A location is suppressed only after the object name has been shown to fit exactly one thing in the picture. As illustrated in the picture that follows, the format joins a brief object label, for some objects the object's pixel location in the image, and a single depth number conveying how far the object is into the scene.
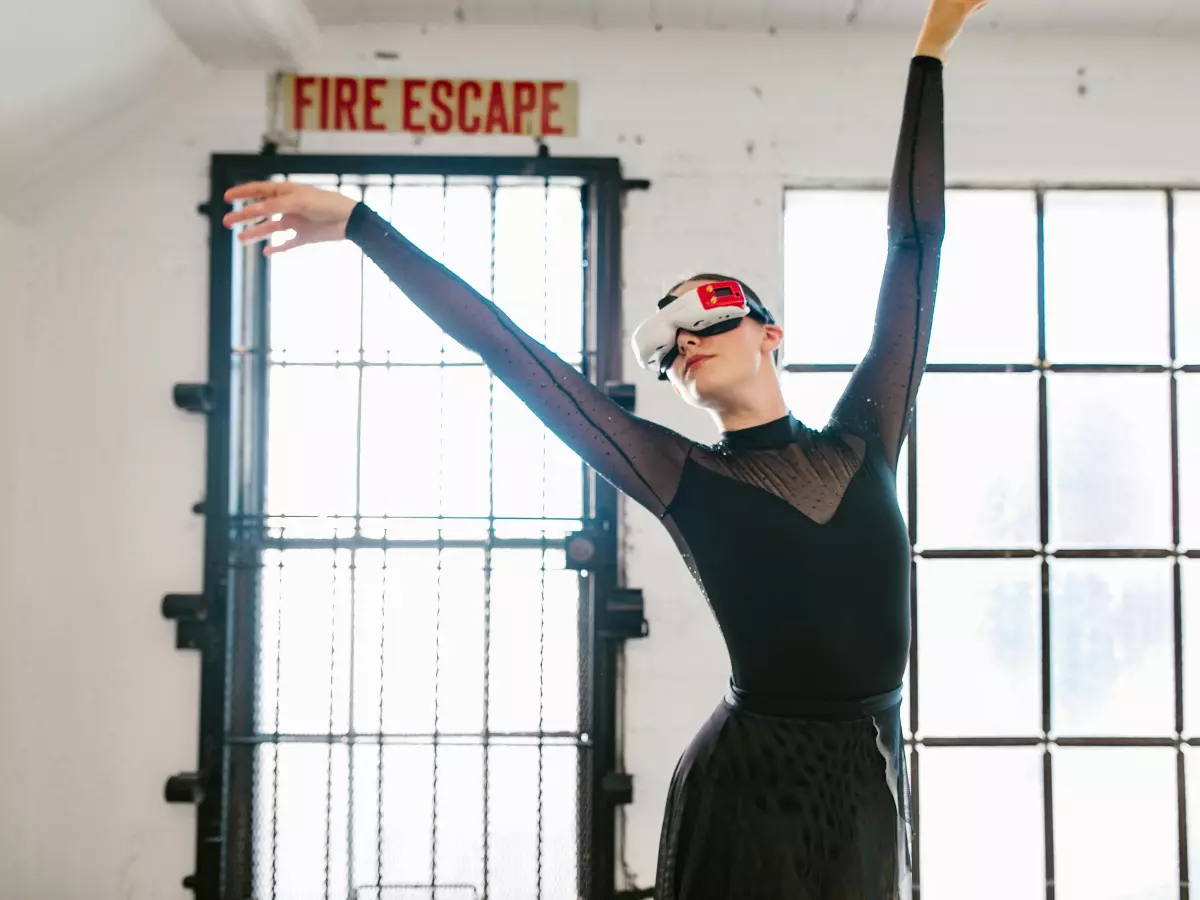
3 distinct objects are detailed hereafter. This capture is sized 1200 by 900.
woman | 0.93
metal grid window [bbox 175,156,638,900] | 1.66
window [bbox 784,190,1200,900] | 1.71
